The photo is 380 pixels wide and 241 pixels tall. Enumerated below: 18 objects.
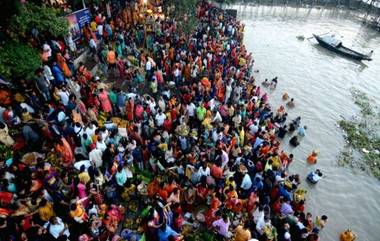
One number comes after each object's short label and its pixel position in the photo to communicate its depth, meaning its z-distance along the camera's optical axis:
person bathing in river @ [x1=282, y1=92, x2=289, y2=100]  20.84
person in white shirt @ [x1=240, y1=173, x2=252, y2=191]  9.85
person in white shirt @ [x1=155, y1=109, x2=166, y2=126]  11.11
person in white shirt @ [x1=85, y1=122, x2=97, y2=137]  8.90
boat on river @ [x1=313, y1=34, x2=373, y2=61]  29.98
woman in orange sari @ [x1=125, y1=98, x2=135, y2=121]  11.37
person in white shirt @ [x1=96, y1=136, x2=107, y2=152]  8.60
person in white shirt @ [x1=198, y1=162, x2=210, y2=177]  9.39
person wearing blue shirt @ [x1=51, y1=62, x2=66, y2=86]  10.55
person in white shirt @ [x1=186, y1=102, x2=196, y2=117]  12.59
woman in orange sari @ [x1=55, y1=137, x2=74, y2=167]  8.33
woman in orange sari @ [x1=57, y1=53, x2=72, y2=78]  11.05
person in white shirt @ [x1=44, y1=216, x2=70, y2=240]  6.35
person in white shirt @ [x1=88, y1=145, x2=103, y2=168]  8.45
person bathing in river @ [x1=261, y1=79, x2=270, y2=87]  22.59
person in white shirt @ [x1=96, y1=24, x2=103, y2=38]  15.52
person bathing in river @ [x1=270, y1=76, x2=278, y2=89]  22.16
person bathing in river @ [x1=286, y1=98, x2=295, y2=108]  20.42
